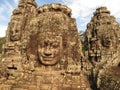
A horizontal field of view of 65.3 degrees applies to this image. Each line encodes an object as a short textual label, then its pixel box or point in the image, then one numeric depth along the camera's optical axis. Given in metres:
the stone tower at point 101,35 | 9.96
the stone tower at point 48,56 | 4.10
